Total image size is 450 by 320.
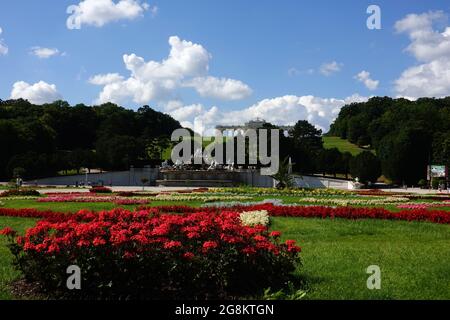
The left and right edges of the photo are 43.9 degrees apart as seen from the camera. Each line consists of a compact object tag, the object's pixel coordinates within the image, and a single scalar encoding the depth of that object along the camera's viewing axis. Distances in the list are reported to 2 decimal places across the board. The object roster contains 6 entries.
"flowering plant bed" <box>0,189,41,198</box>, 27.98
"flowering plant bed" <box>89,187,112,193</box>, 33.43
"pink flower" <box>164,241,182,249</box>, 6.86
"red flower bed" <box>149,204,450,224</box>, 15.82
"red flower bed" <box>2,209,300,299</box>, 6.68
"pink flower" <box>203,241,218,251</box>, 6.89
